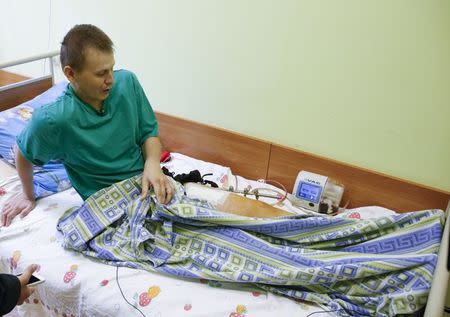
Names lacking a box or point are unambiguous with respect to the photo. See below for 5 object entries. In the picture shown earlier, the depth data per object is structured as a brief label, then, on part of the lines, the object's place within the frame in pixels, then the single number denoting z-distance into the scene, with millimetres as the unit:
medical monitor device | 1586
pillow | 1575
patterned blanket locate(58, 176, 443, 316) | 1041
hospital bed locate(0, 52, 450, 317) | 1110
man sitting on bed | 1235
